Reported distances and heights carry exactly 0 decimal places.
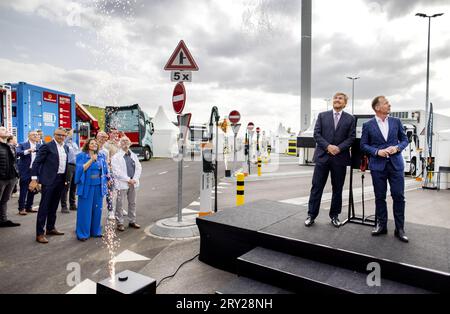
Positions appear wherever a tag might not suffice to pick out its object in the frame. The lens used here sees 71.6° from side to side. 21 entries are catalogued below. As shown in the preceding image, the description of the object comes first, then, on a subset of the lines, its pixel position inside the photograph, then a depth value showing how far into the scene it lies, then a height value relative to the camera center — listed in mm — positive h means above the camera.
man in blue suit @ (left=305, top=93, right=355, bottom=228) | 4262 -89
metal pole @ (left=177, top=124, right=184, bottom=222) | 5507 -559
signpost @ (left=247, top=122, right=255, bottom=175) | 18627 +1128
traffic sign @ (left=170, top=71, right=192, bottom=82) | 5754 +1280
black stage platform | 2871 -1152
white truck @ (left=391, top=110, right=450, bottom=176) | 17031 +384
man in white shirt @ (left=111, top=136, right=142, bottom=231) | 6102 -641
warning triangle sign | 5688 +1559
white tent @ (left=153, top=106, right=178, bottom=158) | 29828 +799
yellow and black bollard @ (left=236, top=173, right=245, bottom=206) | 7012 -962
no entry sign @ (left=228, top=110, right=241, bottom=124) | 14309 +1363
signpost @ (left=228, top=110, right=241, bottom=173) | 14305 +1321
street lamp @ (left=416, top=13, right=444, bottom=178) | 18297 +5198
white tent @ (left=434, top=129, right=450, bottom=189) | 12414 -156
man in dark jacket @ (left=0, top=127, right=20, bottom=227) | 6145 -591
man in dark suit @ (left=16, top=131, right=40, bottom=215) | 7343 -551
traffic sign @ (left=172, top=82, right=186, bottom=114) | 5754 +885
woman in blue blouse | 5477 -780
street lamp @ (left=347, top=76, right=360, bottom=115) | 38997 +8588
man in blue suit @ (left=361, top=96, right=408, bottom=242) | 3842 -122
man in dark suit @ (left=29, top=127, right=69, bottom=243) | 5332 -529
